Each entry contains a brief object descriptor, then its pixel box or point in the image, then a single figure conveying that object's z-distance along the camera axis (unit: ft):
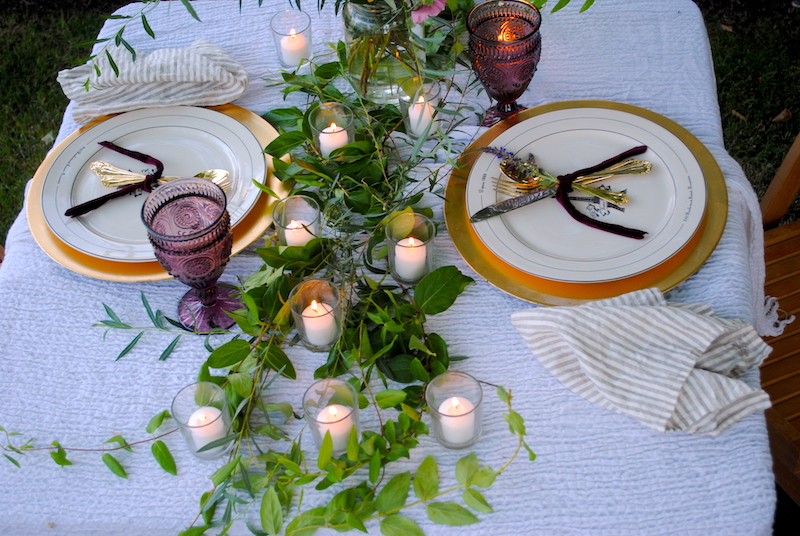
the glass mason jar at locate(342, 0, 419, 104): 2.88
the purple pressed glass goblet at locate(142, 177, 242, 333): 2.38
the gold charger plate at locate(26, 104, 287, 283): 2.77
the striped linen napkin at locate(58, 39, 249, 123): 3.30
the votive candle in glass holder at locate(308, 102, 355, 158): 2.98
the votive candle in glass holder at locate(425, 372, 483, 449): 2.15
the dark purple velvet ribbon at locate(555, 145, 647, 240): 2.68
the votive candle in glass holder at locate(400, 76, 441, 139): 2.95
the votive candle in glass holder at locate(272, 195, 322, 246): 2.71
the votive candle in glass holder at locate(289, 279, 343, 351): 2.42
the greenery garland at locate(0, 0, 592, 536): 2.08
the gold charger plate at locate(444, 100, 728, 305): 2.58
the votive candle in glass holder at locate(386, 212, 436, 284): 2.57
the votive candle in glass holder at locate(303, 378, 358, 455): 2.14
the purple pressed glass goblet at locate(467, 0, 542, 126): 2.91
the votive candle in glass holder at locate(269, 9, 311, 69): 3.51
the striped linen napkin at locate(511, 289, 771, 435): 2.25
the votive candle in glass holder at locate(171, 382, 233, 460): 2.19
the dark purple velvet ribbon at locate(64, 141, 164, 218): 2.92
